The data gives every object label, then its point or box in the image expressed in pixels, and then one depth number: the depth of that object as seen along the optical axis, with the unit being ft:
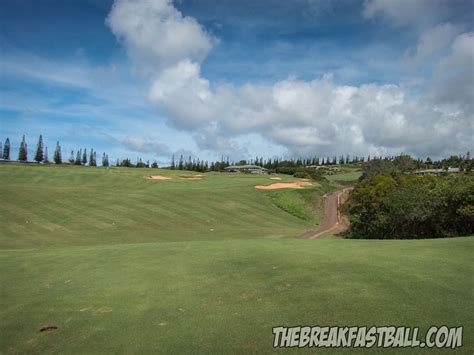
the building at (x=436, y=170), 507.63
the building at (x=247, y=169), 547.49
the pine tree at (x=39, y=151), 432.25
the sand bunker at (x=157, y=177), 255.97
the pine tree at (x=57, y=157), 451.94
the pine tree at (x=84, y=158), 510.58
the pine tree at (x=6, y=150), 440.45
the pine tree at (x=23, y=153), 430.61
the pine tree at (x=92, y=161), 518.37
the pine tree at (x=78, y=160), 493.52
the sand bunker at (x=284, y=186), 228.22
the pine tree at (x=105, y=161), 552.00
